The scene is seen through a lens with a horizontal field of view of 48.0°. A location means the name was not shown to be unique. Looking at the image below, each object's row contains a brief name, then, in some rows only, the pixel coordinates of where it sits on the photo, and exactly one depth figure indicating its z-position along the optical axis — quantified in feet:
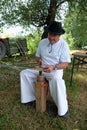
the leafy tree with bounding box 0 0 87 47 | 9.19
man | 4.94
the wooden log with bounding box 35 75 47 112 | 5.09
